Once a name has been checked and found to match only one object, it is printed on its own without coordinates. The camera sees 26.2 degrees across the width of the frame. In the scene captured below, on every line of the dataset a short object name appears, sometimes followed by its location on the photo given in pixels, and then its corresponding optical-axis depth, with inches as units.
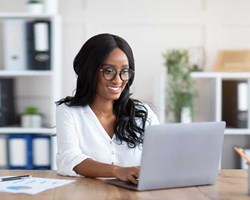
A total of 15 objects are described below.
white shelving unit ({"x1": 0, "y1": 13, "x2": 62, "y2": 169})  142.5
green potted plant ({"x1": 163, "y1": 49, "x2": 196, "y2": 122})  141.7
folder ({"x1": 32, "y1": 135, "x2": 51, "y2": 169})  144.7
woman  92.0
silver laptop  72.1
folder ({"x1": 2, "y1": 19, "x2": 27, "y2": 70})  142.0
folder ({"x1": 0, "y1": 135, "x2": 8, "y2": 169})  146.3
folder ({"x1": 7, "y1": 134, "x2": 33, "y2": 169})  144.9
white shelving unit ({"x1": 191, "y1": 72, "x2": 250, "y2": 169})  144.4
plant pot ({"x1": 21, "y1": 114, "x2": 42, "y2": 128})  146.5
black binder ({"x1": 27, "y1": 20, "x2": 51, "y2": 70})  142.1
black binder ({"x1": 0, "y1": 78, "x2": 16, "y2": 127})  145.7
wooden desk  70.1
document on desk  73.3
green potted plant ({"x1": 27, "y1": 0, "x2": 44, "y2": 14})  141.4
